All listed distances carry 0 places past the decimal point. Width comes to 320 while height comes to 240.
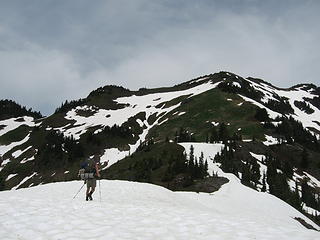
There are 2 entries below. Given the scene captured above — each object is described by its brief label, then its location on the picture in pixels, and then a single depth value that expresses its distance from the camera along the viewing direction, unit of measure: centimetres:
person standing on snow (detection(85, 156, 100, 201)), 1825
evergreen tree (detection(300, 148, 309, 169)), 6694
